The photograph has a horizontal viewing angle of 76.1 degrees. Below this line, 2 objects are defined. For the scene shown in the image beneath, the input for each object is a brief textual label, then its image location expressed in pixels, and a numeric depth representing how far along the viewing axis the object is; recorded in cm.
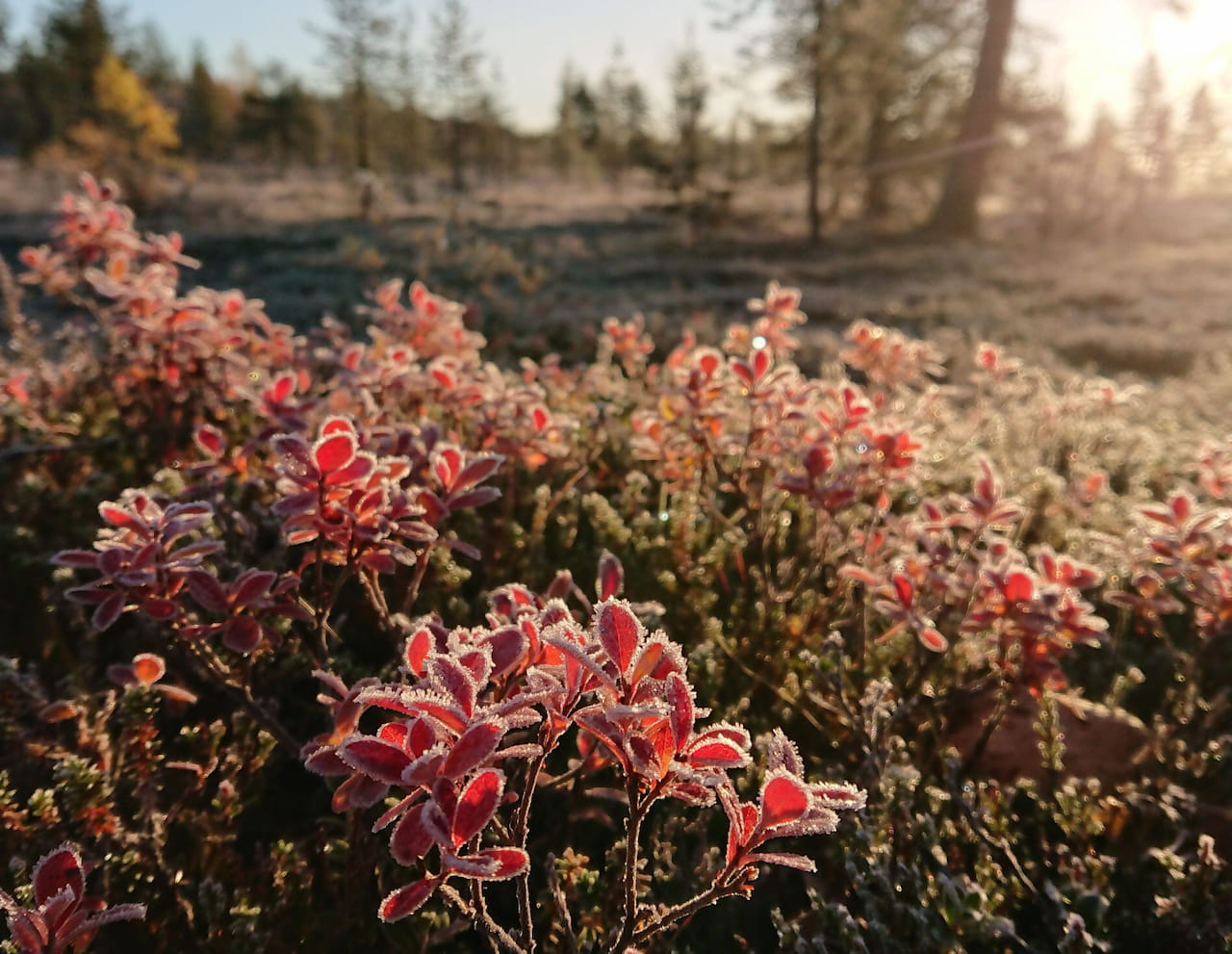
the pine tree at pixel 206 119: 5031
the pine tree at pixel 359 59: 3303
